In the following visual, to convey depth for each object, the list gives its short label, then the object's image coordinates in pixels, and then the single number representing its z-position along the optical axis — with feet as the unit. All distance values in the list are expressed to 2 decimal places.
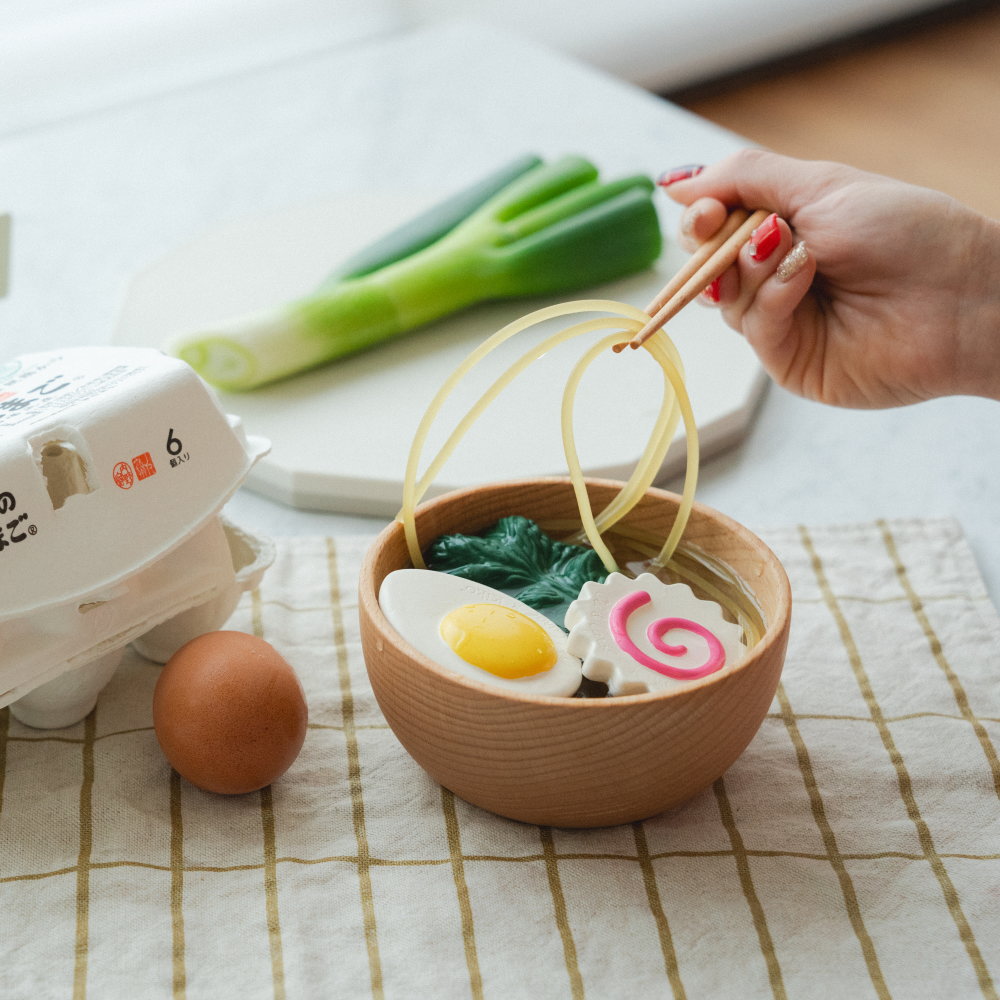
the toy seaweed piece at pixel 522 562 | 2.09
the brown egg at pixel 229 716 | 1.96
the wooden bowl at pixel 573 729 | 1.75
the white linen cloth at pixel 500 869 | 1.79
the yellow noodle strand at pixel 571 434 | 2.06
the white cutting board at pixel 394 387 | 2.87
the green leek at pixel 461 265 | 3.11
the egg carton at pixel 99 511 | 1.87
